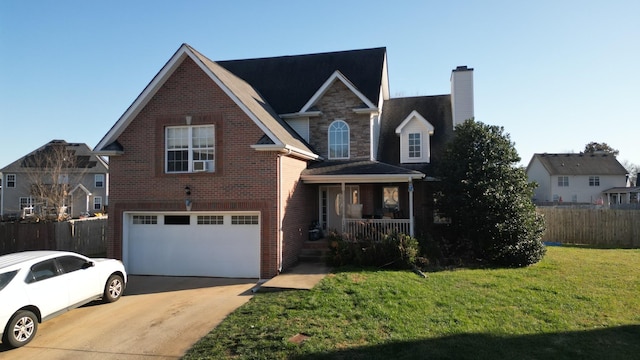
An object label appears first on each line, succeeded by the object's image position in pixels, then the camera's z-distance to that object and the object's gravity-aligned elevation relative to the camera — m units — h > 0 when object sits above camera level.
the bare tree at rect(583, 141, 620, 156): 72.12 +7.84
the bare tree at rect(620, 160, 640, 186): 93.61 +5.24
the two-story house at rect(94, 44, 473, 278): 12.48 +0.47
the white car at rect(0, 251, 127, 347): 7.31 -1.96
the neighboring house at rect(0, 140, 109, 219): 39.78 +1.92
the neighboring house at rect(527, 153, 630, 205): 48.03 +1.22
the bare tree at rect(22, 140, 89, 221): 34.01 +2.23
